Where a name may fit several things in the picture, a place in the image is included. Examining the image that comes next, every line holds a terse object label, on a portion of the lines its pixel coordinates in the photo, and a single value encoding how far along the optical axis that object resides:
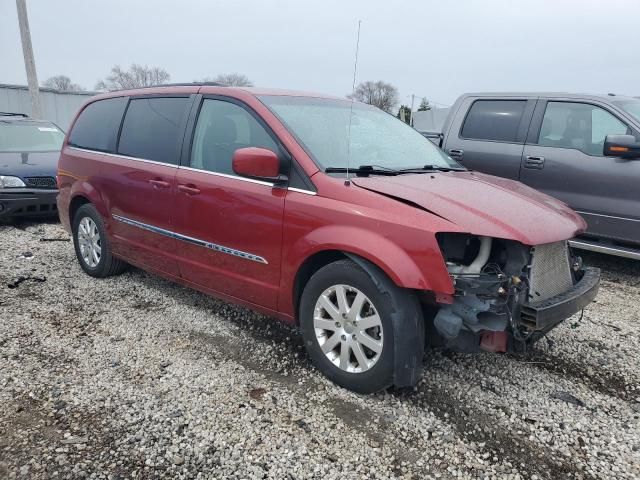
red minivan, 2.69
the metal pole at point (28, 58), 13.87
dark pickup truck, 5.04
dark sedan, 7.12
